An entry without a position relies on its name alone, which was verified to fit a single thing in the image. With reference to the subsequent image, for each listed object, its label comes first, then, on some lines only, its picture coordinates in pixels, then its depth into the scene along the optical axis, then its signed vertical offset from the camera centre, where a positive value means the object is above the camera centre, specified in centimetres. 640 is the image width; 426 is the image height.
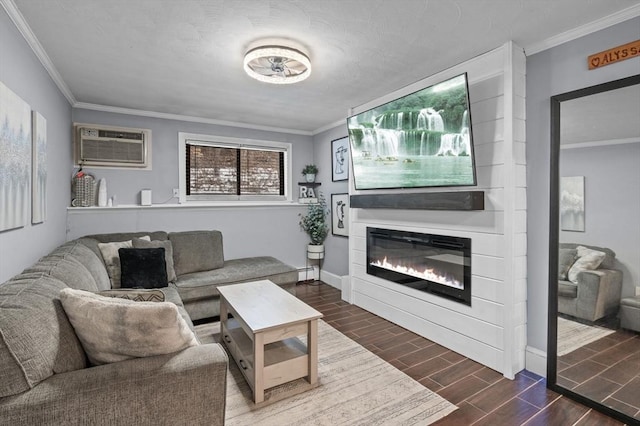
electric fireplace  273 -51
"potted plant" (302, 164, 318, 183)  508 +65
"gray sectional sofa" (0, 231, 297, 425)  106 -64
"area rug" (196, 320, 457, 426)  189 -127
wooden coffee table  204 -95
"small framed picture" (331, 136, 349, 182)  447 +78
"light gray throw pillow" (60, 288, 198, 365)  129 -49
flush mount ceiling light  229 +118
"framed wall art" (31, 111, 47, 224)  224 +31
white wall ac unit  363 +80
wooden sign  189 +100
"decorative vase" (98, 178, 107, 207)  367 +21
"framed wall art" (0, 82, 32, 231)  173 +33
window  435 +65
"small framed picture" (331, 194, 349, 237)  452 -5
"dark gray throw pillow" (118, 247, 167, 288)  300 -56
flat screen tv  253 +69
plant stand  494 -67
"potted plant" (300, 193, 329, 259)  495 -25
